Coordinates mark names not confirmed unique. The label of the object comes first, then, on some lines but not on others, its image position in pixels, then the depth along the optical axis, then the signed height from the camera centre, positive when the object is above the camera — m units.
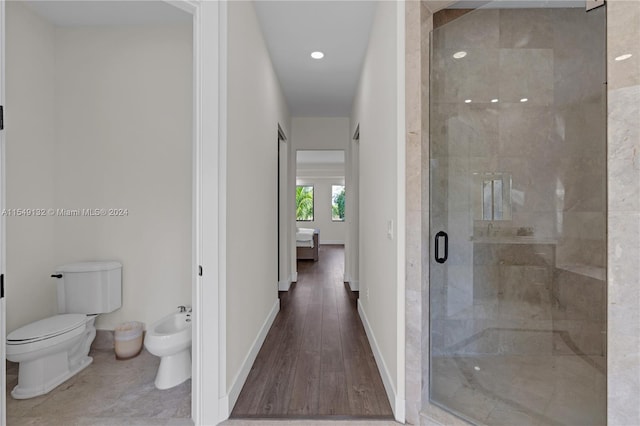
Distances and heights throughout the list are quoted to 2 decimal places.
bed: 7.09 -0.82
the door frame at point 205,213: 1.62 -0.01
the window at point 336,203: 11.02 +0.34
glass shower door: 1.68 -0.01
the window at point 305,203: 11.06 +0.34
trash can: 2.42 -1.06
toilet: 1.92 -0.82
